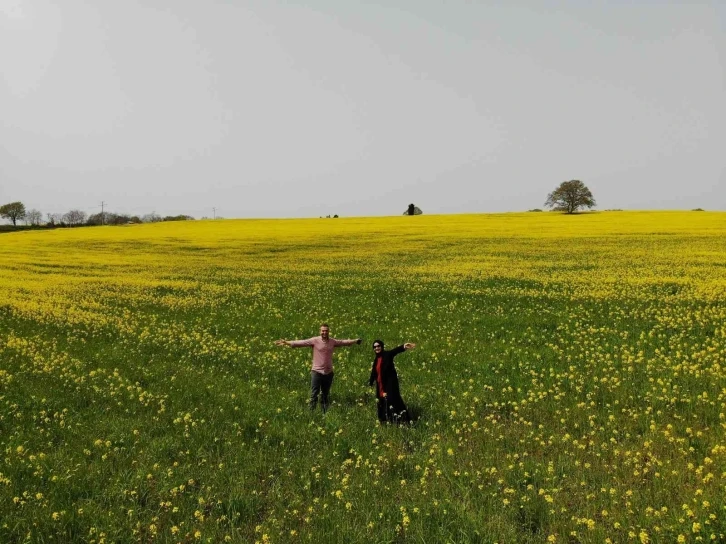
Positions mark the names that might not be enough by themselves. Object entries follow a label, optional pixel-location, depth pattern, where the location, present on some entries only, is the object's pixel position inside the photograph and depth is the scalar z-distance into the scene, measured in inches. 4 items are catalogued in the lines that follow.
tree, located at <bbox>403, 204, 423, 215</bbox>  4158.5
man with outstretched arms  411.8
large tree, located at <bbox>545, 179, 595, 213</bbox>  3304.6
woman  378.3
